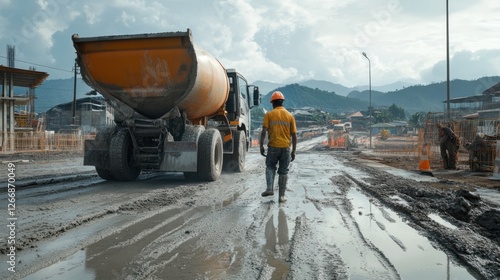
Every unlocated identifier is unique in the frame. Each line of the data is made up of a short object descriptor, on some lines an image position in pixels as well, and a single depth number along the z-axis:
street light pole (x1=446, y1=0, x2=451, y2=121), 22.28
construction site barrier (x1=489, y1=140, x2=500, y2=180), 11.40
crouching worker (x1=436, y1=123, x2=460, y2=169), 14.38
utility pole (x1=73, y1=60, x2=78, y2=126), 40.09
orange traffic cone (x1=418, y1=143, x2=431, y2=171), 13.64
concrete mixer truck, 8.26
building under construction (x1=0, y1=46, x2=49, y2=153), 27.23
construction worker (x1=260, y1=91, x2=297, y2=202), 6.90
